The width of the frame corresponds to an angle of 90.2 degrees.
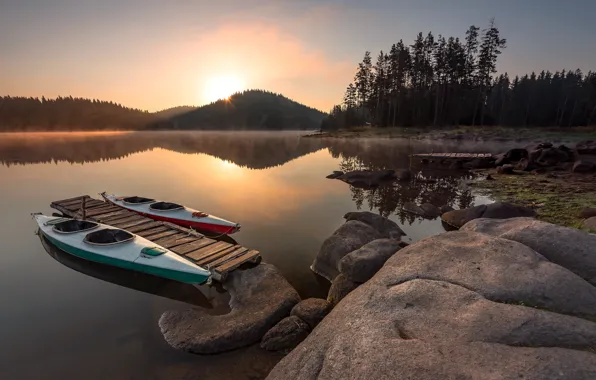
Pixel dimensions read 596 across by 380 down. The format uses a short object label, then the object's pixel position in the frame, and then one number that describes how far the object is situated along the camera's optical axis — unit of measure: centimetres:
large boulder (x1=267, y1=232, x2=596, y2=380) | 427
